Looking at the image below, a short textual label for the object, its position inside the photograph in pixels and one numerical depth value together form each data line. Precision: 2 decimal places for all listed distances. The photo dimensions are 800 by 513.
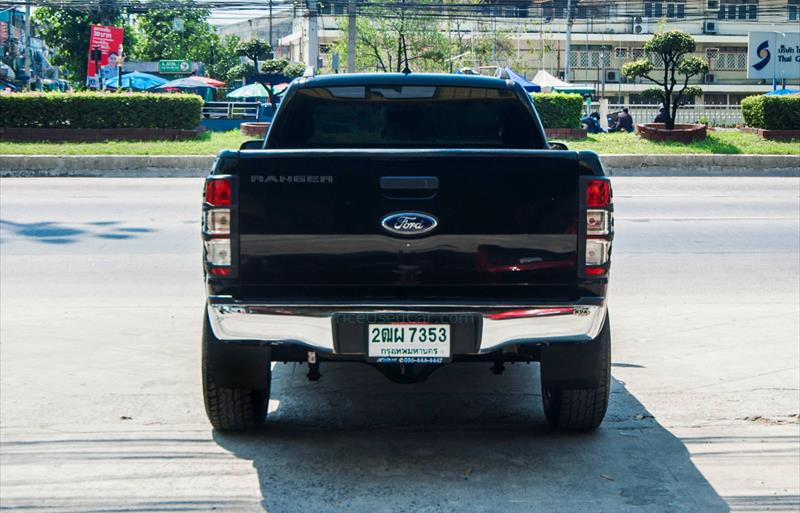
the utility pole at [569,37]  62.54
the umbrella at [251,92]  41.44
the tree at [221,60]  89.12
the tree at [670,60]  27.25
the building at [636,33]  76.44
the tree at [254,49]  38.72
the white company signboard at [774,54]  37.09
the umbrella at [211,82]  54.07
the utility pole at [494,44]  60.41
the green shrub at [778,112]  28.77
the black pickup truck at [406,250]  4.84
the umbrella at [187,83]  51.22
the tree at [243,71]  63.40
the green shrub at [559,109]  28.55
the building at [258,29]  119.62
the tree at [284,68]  39.41
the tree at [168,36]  82.19
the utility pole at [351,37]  33.28
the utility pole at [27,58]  52.73
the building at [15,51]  73.46
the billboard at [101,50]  44.81
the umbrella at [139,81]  45.78
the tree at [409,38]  51.81
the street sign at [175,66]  76.12
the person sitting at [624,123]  34.66
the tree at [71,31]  63.14
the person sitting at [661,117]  31.95
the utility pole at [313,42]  40.28
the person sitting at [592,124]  35.47
